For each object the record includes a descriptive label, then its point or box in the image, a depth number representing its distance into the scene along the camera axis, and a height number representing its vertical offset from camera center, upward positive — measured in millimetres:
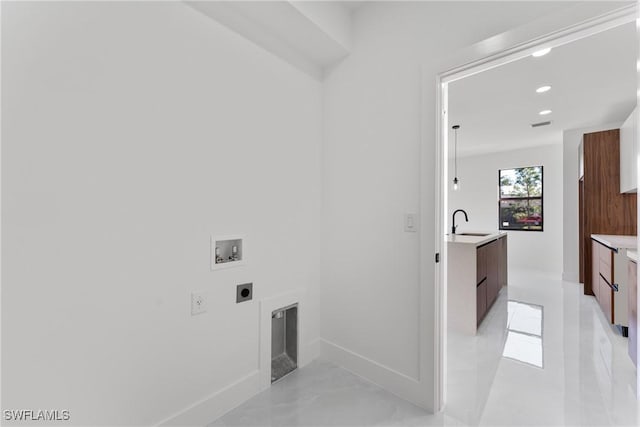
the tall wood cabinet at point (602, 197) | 3869 +295
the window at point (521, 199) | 5801 +406
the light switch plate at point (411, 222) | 1758 -28
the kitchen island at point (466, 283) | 2748 -656
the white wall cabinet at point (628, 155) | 3201 +760
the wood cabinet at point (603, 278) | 2842 -664
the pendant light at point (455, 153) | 4538 +1424
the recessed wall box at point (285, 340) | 2087 -928
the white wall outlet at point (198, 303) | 1537 -471
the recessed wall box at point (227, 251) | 1637 -208
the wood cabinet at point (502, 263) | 4035 -675
